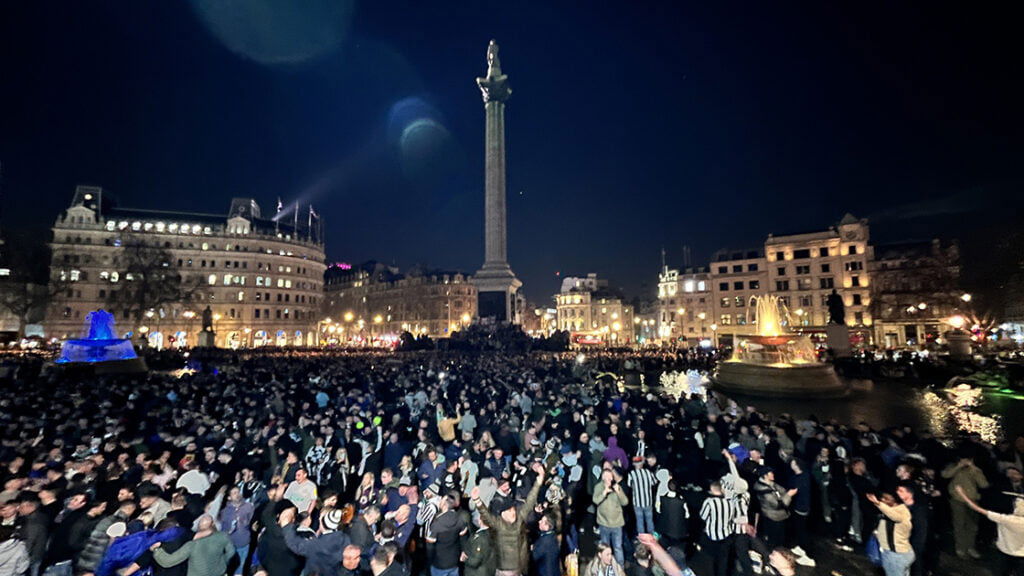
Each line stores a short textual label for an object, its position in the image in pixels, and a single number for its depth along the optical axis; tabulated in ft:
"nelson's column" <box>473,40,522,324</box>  153.69
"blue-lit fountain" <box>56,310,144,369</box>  89.45
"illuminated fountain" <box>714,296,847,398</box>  71.00
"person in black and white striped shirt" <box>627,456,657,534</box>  23.63
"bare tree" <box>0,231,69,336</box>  173.06
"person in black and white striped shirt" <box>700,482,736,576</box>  19.66
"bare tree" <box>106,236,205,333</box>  172.35
